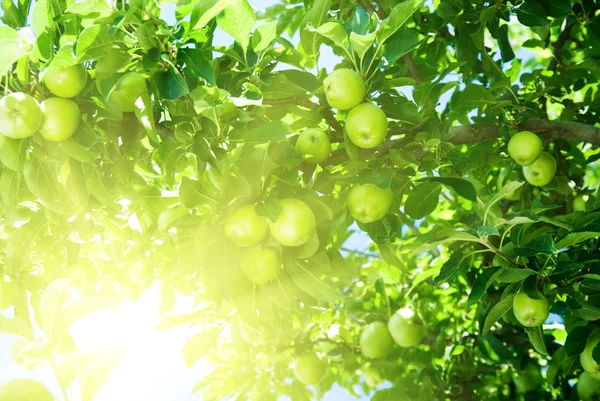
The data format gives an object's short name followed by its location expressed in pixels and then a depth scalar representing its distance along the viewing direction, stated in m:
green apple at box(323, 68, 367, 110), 1.65
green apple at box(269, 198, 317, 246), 1.58
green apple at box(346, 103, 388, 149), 1.66
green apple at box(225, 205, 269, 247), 1.60
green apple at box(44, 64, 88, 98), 1.48
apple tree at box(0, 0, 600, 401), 1.45
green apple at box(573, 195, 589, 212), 2.83
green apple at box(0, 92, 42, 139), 1.41
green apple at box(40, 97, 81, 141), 1.49
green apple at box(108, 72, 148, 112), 1.53
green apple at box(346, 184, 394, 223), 1.75
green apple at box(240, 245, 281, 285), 1.69
